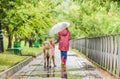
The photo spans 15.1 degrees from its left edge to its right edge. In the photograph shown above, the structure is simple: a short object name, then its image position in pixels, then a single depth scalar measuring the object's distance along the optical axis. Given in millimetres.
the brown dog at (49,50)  22750
